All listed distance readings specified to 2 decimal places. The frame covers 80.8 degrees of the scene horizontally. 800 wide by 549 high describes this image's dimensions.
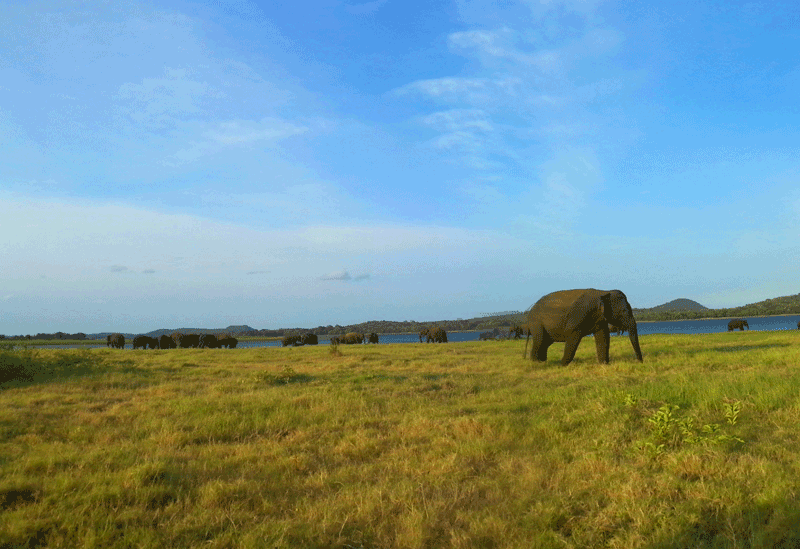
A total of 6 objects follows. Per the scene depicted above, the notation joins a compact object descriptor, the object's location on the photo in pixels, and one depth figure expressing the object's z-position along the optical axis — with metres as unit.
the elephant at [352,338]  61.40
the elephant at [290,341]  60.62
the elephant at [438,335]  57.75
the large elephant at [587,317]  16.53
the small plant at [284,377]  14.55
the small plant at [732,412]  7.18
